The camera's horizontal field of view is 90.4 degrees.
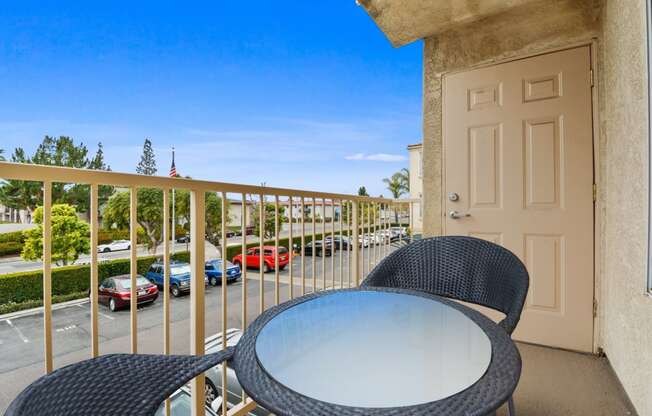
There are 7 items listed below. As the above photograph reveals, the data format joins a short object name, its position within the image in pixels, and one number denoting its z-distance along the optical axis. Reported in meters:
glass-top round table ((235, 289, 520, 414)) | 0.65
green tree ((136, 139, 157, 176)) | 24.37
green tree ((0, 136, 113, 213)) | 19.22
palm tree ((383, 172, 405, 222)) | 25.00
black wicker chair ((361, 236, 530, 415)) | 1.35
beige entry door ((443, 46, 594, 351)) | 2.19
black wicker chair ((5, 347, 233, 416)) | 0.65
